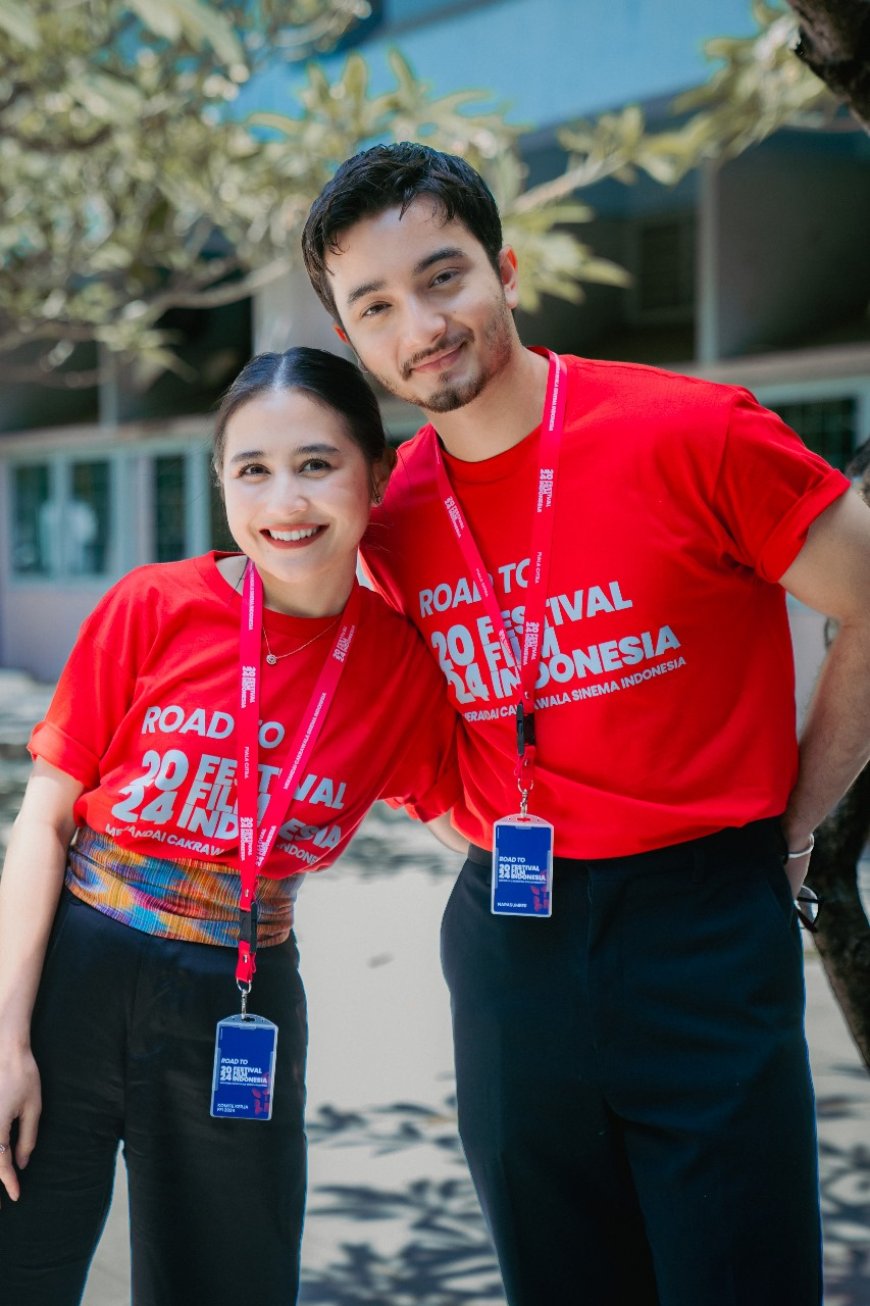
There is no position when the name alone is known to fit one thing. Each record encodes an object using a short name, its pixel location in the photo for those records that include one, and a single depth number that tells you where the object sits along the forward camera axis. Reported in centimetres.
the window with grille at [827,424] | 1099
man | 202
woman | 211
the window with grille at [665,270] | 1480
